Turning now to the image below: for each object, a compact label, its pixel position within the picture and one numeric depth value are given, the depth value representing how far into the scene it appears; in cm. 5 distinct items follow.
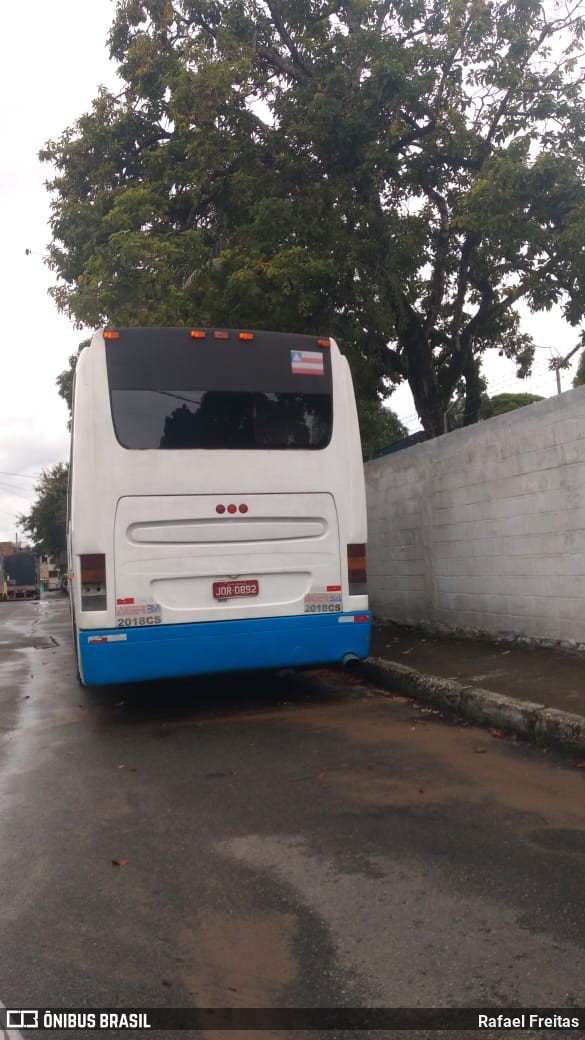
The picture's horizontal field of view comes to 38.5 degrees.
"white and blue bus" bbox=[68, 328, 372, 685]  669
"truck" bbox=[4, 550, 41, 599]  6016
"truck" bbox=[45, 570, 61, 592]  9810
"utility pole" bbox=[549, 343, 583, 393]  1125
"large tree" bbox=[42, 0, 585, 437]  1065
